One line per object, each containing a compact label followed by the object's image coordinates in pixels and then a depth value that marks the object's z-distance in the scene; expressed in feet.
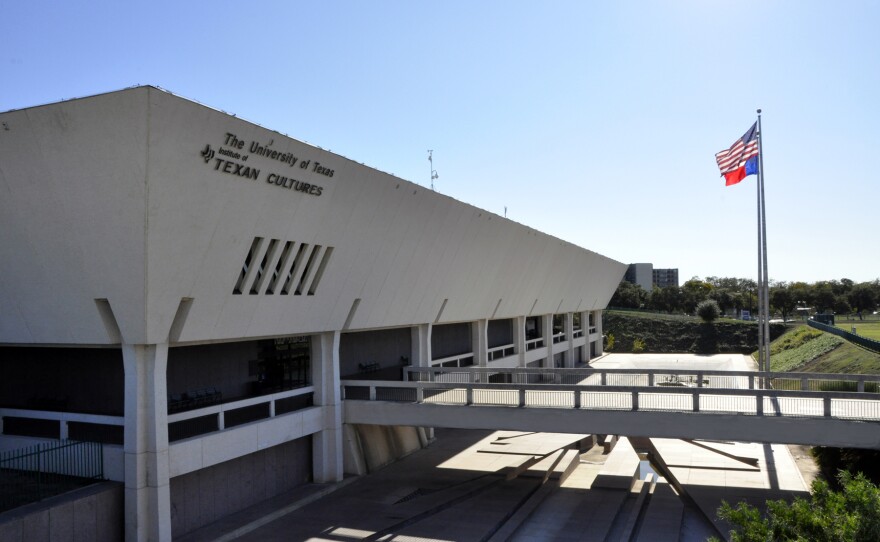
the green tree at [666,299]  372.38
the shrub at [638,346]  265.34
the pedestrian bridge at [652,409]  65.41
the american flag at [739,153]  101.86
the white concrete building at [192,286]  50.06
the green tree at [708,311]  275.80
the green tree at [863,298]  346.95
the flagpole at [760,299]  104.56
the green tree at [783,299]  362.33
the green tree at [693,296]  362.12
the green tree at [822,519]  32.65
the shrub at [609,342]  272.72
